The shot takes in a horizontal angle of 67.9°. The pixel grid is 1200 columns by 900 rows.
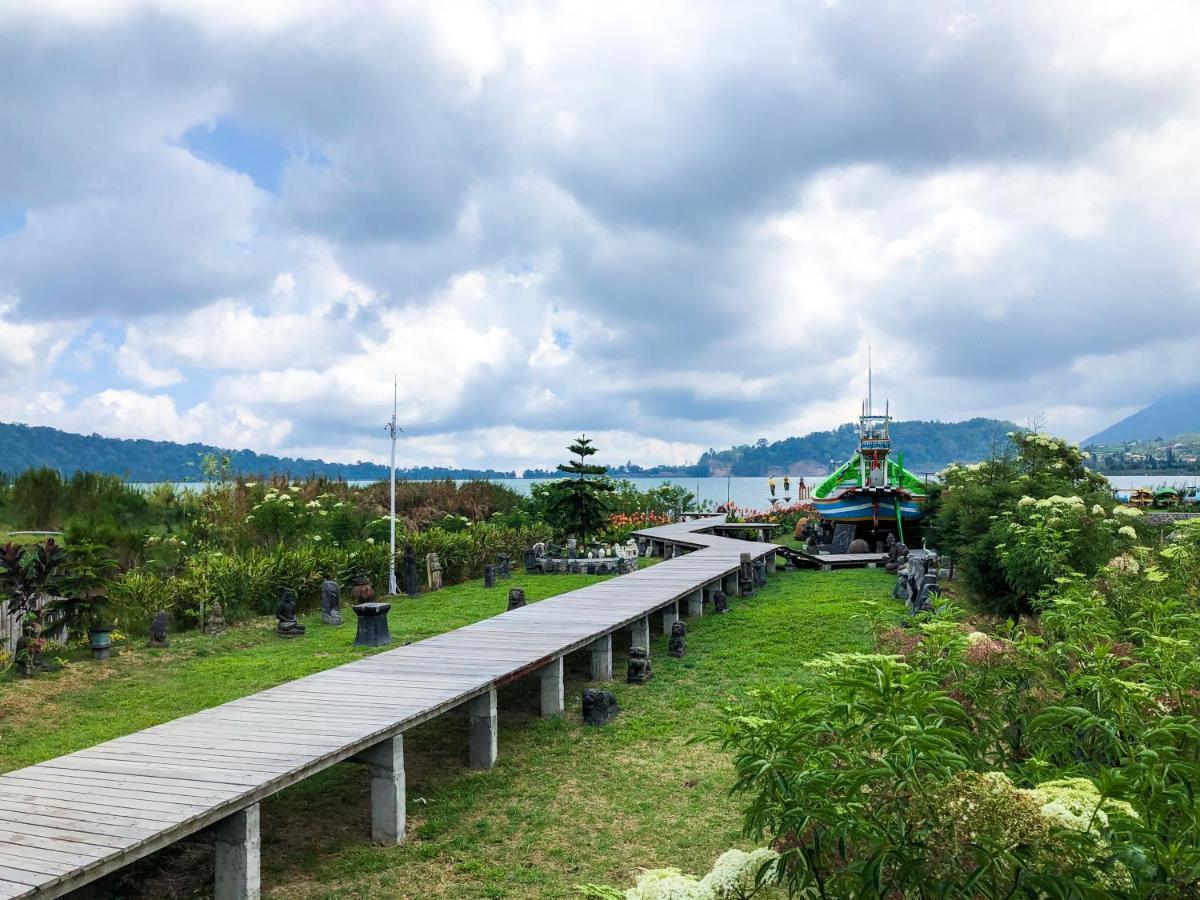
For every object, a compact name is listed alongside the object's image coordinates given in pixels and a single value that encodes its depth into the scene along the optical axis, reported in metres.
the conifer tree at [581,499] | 18.36
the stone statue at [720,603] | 13.88
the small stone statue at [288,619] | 12.05
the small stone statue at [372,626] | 10.89
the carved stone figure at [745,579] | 15.94
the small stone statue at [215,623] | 11.95
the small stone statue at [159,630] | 11.05
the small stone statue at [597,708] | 7.92
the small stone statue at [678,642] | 10.79
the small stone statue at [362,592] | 14.20
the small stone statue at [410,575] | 15.41
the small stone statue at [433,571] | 16.42
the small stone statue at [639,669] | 9.45
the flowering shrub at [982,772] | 2.26
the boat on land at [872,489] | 21.38
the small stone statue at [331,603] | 12.92
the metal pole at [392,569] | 15.44
